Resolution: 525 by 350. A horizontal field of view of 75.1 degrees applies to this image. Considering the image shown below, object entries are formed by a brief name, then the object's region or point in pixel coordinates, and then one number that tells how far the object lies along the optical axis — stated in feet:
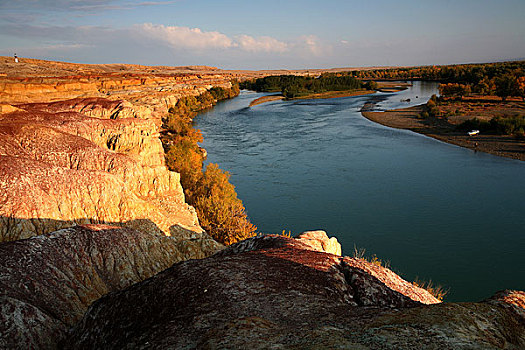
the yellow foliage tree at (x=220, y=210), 77.97
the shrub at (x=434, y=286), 71.63
